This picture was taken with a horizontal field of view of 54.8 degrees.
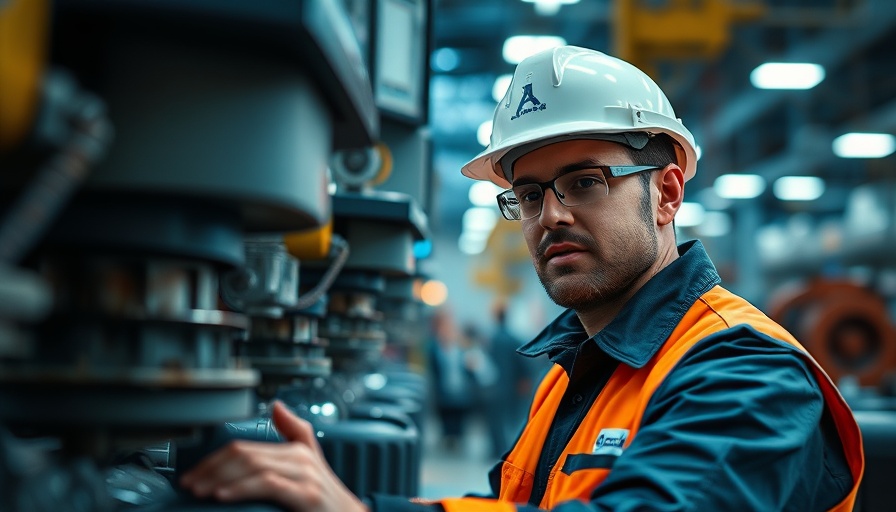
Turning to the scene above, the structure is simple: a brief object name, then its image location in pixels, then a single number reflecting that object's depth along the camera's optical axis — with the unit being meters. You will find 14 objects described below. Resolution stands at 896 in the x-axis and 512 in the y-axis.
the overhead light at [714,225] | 14.27
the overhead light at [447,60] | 8.41
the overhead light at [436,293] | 15.61
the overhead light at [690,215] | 12.90
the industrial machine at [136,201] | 0.56
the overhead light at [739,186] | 10.13
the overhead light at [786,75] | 6.40
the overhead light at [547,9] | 6.16
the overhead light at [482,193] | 11.42
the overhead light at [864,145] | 7.80
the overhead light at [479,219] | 14.23
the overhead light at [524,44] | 5.73
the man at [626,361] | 0.85
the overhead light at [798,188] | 10.42
